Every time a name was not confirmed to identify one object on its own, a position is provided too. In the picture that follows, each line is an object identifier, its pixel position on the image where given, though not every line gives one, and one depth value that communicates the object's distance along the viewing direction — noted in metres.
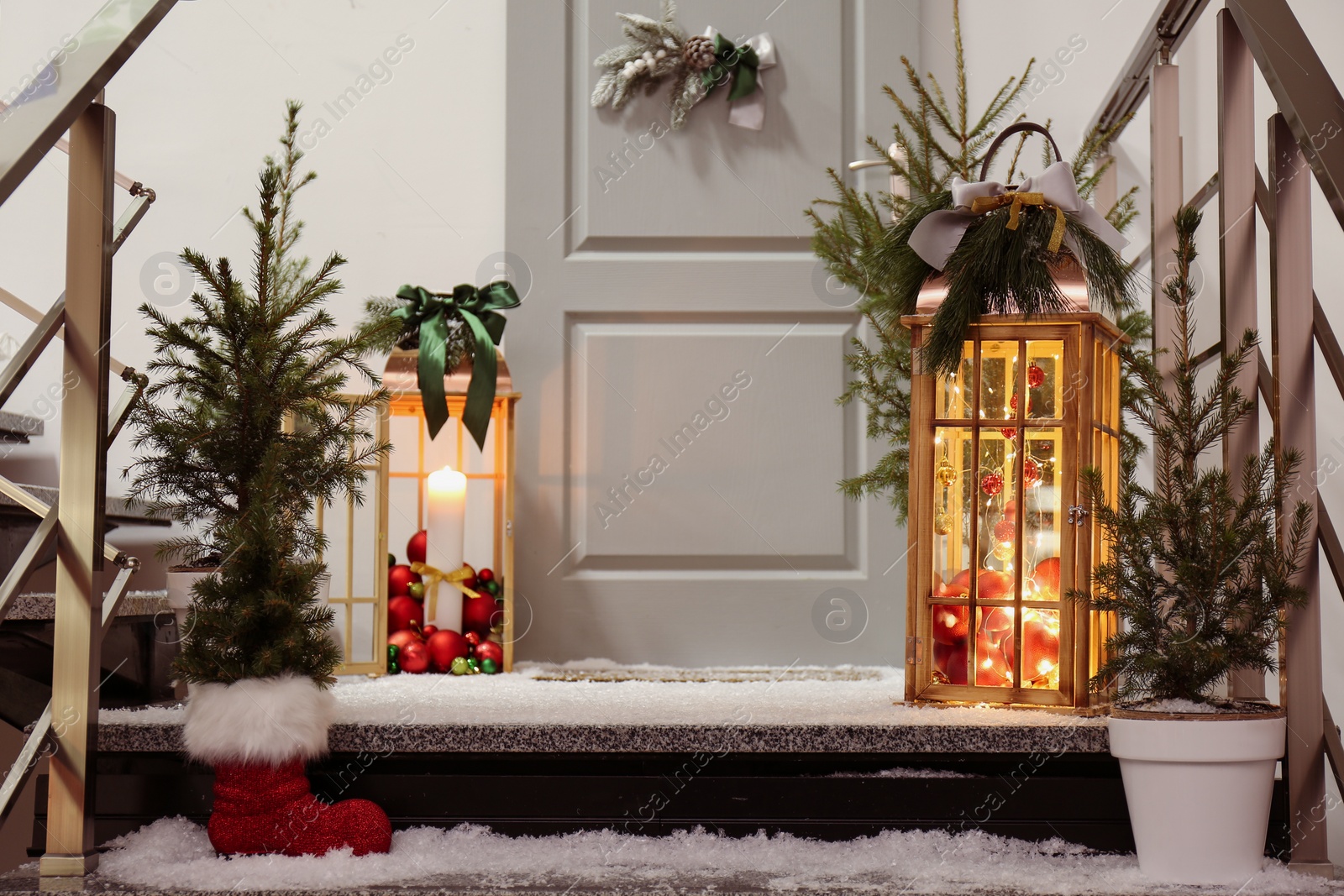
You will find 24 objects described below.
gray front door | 5.45
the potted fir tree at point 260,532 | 4.27
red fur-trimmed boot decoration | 4.25
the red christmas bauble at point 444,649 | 5.14
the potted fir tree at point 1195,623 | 4.20
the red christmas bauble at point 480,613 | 5.21
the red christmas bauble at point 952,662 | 4.51
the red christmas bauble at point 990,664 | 4.49
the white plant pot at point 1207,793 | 4.20
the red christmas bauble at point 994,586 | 4.49
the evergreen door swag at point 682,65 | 5.46
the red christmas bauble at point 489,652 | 5.17
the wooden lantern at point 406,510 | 5.12
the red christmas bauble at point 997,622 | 4.49
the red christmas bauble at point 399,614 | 5.19
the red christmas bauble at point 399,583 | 5.21
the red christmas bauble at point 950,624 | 4.51
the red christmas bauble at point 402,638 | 5.14
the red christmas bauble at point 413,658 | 5.12
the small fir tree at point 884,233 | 4.85
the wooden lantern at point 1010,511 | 4.46
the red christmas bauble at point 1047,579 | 4.47
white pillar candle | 5.15
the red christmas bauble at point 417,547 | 5.25
